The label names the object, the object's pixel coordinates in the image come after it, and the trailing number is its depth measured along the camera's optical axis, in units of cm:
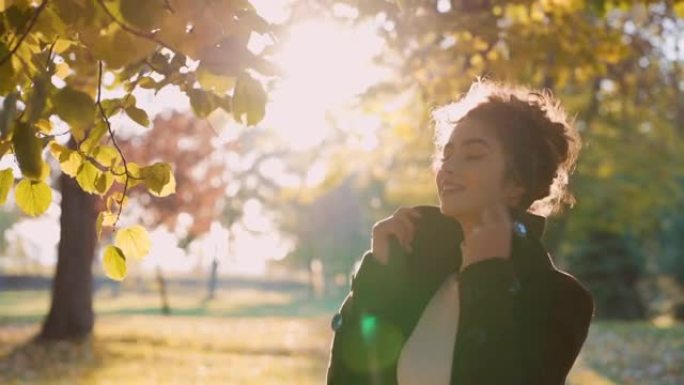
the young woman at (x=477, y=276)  276
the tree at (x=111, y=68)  219
